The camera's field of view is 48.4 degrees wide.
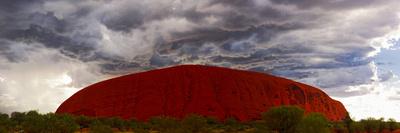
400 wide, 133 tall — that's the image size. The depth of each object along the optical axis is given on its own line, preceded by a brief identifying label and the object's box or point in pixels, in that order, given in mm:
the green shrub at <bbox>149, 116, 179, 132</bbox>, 40988
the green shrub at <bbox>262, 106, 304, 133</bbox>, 40031
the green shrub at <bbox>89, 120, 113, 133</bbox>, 34112
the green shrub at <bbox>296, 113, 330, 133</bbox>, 37719
